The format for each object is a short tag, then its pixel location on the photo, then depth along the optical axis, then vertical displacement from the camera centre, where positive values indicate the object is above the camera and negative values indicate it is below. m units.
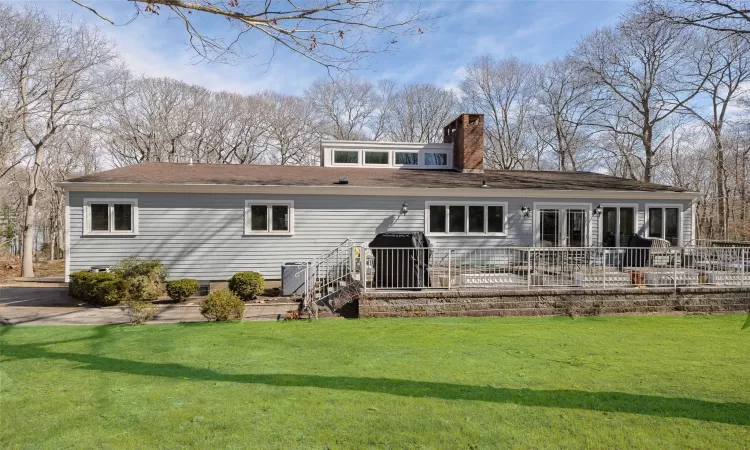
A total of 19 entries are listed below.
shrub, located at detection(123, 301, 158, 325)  8.44 -1.69
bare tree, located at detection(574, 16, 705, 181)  24.27 +10.33
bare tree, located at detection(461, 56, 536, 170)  37.03 +11.26
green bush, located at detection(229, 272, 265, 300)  11.04 -1.45
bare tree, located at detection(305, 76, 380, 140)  38.09 +11.89
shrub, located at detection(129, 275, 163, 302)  10.77 -1.53
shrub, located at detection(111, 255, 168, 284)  11.51 -1.07
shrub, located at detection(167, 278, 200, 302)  10.79 -1.54
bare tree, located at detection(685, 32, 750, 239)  22.02 +8.77
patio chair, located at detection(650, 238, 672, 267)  10.38 -0.48
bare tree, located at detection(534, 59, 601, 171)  33.38 +9.58
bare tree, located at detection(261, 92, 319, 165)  36.31 +8.69
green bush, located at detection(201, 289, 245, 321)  8.52 -1.58
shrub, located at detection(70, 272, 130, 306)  10.40 -1.46
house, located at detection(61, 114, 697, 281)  12.25 +0.65
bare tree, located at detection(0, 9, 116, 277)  19.19 +7.29
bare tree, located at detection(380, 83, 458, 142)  39.06 +11.61
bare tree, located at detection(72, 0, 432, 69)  4.71 +2.64
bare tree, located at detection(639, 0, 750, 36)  8.42 +4.83
